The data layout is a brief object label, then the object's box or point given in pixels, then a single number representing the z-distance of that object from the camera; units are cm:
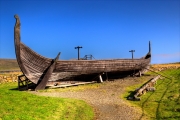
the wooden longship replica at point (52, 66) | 2072
